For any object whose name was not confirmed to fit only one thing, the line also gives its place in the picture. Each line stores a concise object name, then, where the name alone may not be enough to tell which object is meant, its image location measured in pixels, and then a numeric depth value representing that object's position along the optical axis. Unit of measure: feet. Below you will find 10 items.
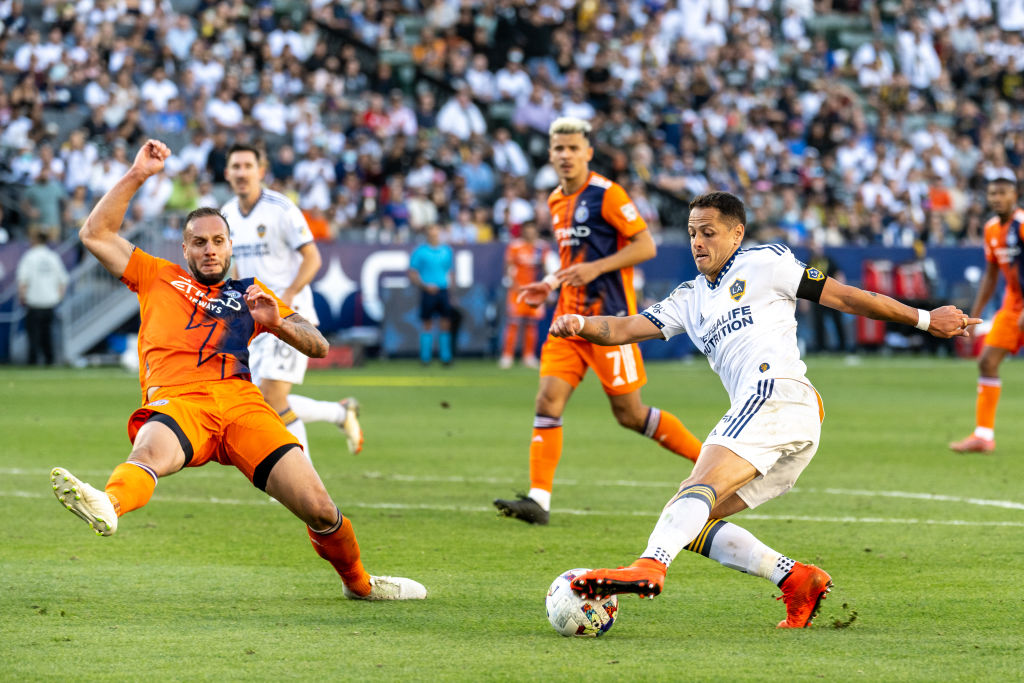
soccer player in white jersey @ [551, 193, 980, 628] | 39.19
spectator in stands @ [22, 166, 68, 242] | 153.48
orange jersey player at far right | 85.61
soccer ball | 37.93
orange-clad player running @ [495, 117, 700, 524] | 61.21
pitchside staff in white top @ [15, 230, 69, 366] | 148.56
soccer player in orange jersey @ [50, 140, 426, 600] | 41.06
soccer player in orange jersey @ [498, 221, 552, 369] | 159.22
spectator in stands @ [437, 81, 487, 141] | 185.68
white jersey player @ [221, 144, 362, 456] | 65.31
